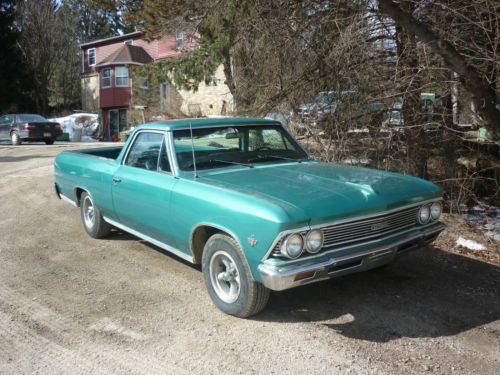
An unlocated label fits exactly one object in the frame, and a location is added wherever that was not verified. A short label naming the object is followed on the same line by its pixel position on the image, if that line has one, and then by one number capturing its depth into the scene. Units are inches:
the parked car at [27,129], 817.5
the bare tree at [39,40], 1486.2
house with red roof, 924.6
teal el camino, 140.6
